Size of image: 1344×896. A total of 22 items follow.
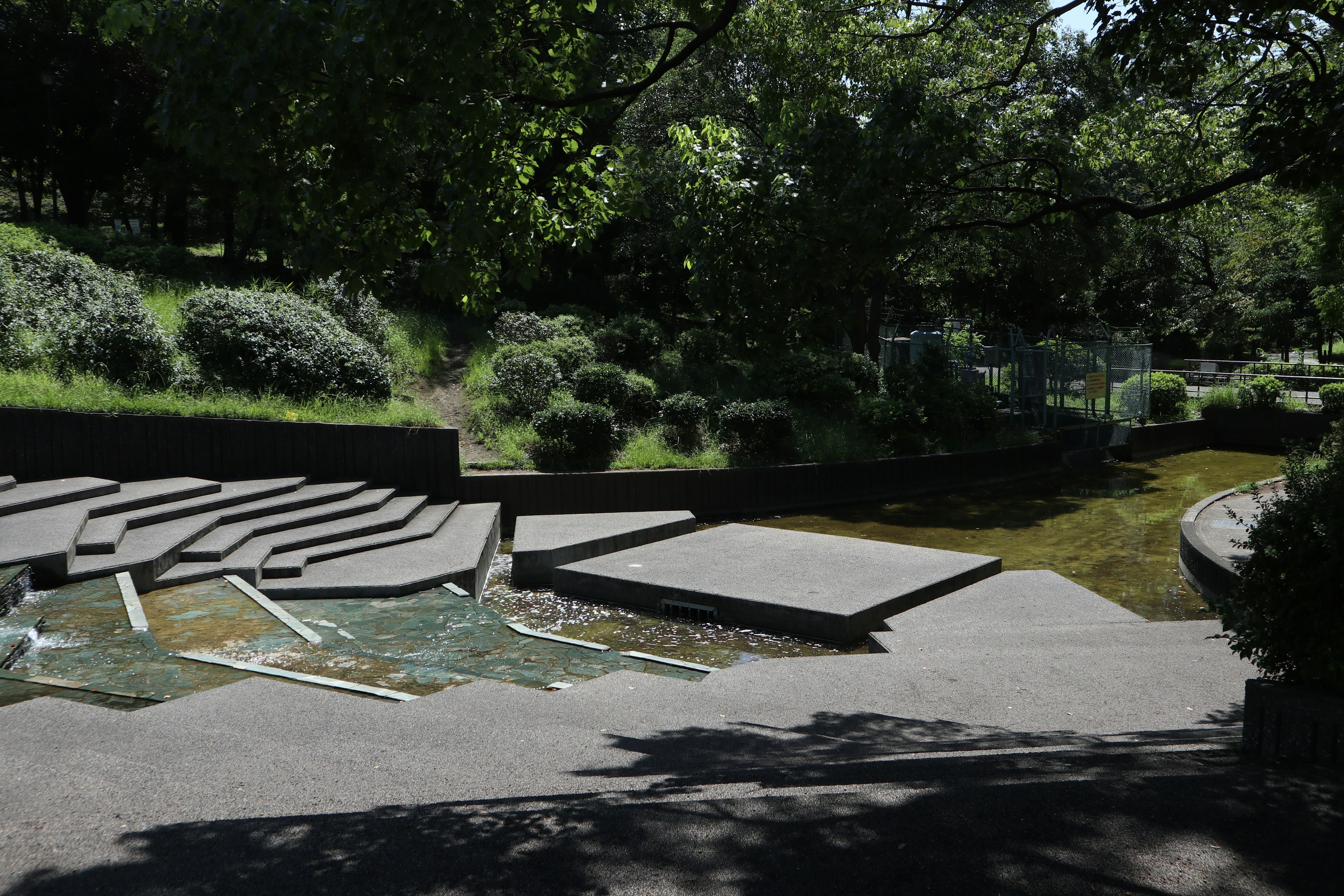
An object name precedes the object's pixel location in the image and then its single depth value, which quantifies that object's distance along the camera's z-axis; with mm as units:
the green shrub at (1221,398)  22881
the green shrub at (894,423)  16141
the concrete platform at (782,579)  8023
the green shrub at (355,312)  15367
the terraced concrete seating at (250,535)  8117
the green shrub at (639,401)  14945
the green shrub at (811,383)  16828
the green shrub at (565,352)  15367
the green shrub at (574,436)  12984
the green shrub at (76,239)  16344
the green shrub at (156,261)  16703
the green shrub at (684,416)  14445
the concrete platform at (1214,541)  8984
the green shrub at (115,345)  11828
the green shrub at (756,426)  14234
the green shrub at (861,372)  18312
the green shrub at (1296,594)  3824
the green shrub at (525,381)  14906
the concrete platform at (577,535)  9914
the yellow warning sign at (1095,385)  19953
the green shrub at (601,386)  14734
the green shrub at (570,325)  17422
